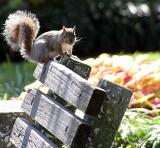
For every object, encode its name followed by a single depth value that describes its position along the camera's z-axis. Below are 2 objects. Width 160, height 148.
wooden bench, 7.78
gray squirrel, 10.31
